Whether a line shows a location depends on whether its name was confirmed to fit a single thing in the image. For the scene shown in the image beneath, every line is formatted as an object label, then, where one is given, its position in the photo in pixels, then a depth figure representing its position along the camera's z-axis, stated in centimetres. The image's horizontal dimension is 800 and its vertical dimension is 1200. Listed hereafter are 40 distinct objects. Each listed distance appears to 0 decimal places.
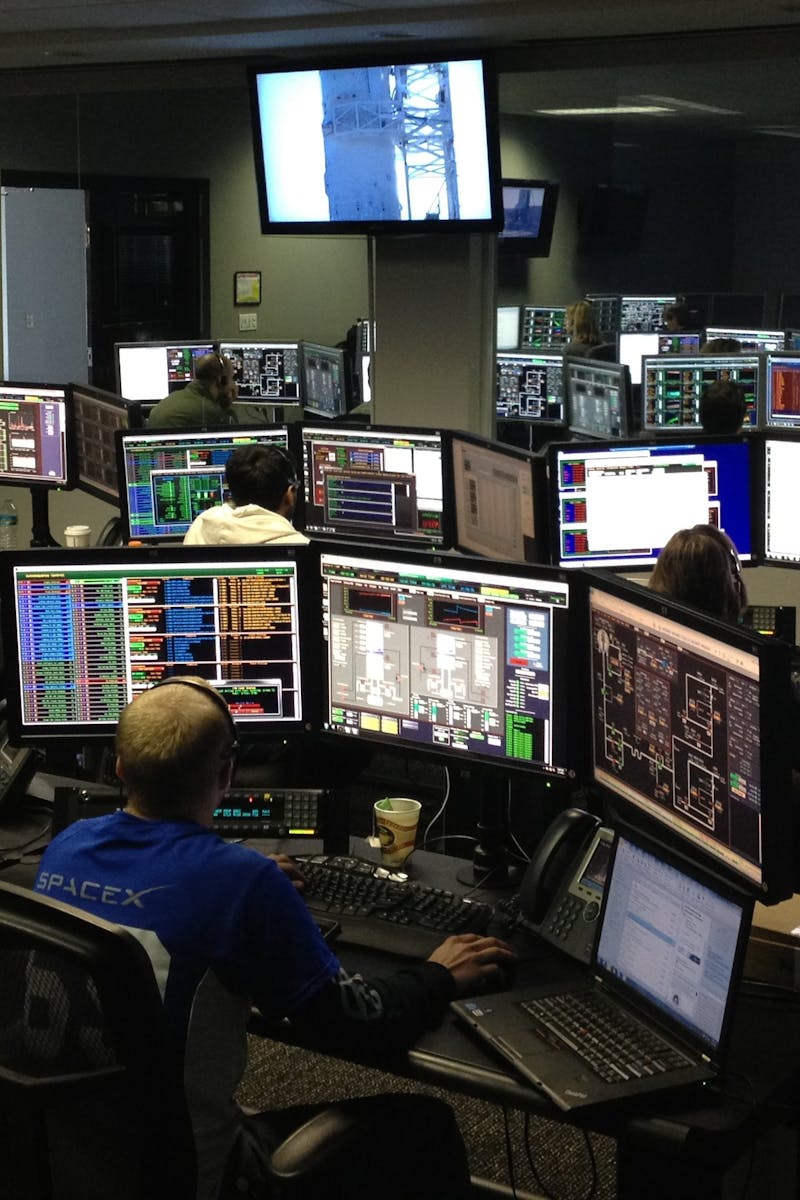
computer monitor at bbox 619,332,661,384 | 902
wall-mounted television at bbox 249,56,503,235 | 546
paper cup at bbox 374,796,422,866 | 268
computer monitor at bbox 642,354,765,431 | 698
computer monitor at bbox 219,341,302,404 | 807
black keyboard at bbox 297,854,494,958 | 239
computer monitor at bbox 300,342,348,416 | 783
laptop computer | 197
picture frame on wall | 988
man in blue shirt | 192
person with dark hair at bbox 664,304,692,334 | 902
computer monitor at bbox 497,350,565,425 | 796
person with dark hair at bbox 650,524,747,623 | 290
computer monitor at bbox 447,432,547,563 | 399
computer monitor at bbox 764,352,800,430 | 709
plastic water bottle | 591
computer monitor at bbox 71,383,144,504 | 523
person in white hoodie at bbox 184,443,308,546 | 406
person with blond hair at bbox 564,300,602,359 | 873
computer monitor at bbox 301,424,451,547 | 455
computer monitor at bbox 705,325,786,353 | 891
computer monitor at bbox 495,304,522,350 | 1045
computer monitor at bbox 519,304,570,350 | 1030
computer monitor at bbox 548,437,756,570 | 412
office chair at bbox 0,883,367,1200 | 160
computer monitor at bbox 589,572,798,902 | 200
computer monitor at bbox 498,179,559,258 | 1042
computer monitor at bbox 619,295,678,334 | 1042
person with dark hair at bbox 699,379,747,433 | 569
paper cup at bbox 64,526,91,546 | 508
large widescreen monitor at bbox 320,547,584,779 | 253
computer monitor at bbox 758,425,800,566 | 409
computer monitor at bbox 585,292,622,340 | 1047
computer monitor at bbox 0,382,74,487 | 566
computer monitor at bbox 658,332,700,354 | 889
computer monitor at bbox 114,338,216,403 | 788
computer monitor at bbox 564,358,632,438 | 673
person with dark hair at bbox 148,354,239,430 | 666
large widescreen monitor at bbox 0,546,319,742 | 282
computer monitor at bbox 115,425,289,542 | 495
